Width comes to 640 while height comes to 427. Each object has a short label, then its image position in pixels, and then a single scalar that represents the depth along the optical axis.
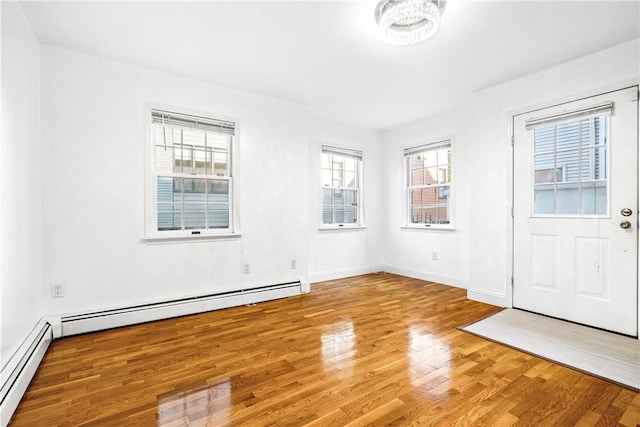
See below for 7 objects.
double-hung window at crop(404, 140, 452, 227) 4.75
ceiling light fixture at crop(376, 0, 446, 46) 2.09
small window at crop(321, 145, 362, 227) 5.05
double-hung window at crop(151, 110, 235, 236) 3.31
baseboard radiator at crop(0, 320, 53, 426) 1.64
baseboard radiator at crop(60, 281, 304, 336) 2.81
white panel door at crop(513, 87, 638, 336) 2.72
